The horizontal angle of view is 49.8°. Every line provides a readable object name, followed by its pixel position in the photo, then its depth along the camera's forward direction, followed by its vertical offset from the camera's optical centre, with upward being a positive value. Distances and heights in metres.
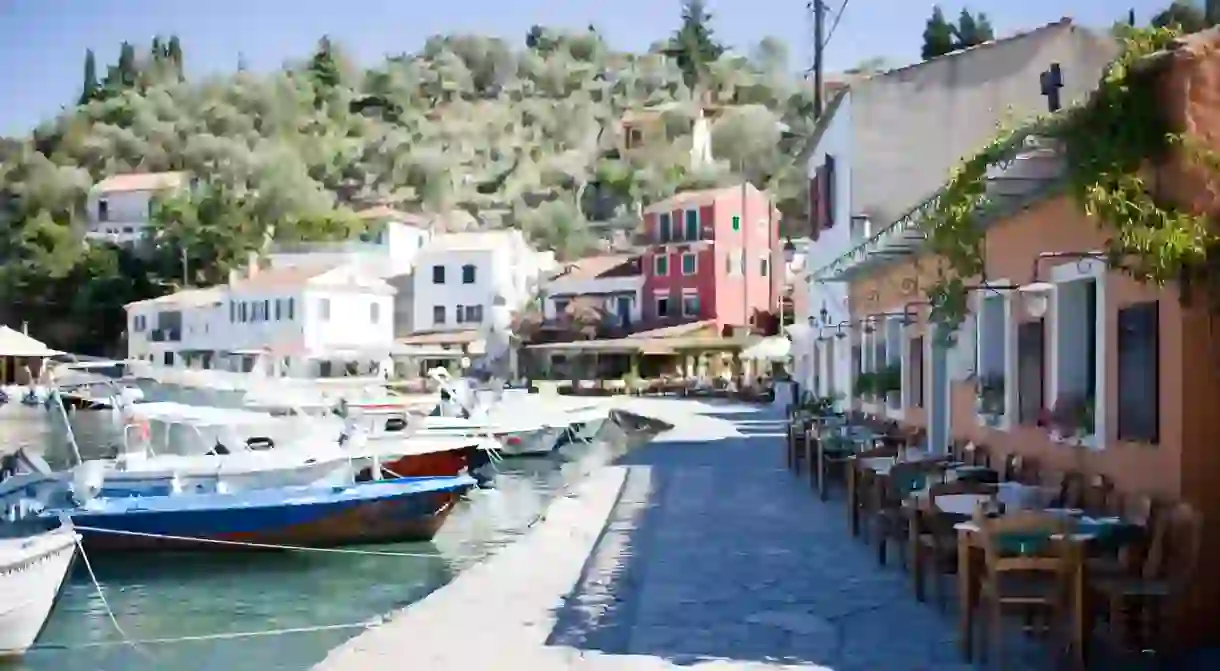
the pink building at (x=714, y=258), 63.47 +4.99
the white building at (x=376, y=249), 81.12 +7.12
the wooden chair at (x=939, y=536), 9.14 -1.26
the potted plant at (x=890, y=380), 17.14 -0.28
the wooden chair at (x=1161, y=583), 6.98 -1.20
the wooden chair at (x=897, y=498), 10.88 -1.21
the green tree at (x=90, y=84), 139.75 +30.19
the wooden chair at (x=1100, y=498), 8.32 -0.91
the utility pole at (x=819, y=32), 31.92 +7.98
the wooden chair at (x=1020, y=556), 7.05 -1.07
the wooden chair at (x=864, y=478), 12.52 -1.15
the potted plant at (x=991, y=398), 11.68 -0.36
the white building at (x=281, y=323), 69.25 +2.12
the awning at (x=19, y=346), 57.53 +0.75
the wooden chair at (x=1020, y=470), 10.42 -0.90
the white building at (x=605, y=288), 67.62 +3.80
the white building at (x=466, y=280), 72.44 +4.49
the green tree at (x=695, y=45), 158.12 +38.83
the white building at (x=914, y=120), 22.86 +4.33
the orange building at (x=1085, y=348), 7.38 +0.08
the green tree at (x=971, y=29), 48.14 +12.85
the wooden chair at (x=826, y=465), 16.30 -1.35
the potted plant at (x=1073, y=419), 9.13 -0.43
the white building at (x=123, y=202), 103.69 +12.79
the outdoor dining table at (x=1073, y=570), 6.88 -1.17
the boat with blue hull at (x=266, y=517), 17.17 -2.08
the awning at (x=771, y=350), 53.00 +0.39
